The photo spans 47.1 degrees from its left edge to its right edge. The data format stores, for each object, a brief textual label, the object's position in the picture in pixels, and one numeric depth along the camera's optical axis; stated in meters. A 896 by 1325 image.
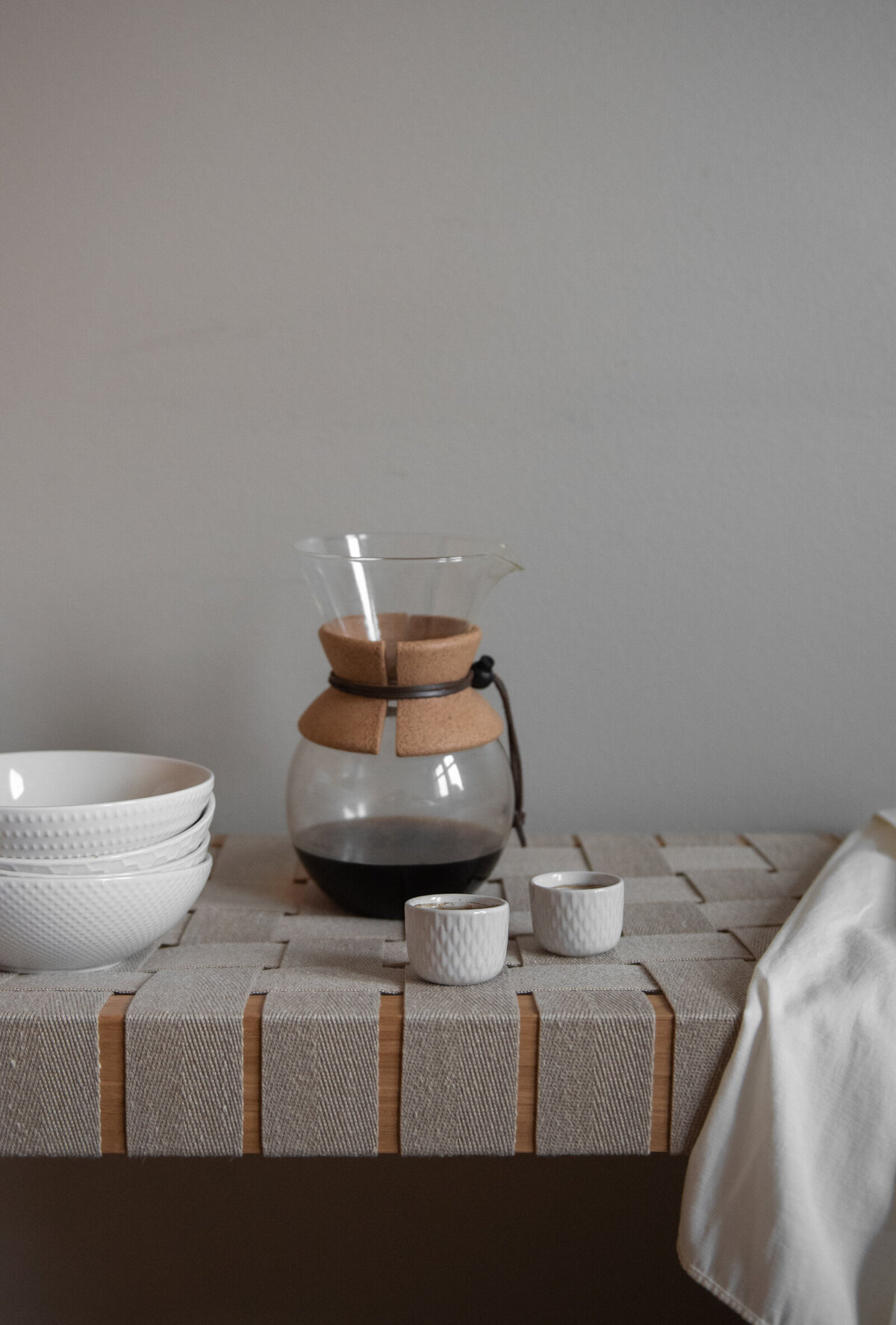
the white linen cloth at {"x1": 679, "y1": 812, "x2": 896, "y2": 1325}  0.61
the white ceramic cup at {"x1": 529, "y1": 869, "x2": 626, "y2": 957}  0.72
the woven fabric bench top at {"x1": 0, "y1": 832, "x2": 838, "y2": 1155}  0.64
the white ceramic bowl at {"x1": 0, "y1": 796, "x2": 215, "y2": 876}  0.69
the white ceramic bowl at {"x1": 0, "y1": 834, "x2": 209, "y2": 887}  0.68
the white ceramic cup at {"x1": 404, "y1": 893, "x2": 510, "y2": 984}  0.67
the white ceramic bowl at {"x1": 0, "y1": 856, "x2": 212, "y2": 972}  0.67
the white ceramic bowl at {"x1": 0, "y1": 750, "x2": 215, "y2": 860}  0.69
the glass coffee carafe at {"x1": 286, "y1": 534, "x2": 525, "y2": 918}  0.80
